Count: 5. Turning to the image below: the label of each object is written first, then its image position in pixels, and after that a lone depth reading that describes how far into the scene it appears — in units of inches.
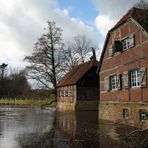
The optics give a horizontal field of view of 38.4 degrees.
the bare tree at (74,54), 1392.0
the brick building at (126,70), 507.5
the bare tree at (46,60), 1303.0
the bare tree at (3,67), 2503.6
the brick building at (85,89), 1017.2
